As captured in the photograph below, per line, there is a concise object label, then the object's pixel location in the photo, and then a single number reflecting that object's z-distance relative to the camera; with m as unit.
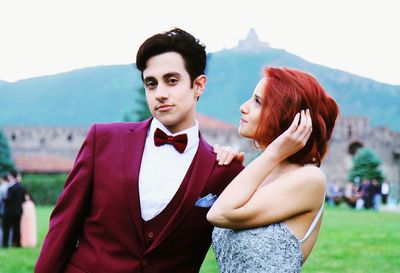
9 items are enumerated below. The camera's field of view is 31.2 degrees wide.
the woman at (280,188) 3.02
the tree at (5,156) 43.41
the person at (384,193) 33.13
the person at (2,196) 14.60
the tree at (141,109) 46.97
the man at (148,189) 3.20
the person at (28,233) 14.16
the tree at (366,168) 41.06
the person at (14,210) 14.30
